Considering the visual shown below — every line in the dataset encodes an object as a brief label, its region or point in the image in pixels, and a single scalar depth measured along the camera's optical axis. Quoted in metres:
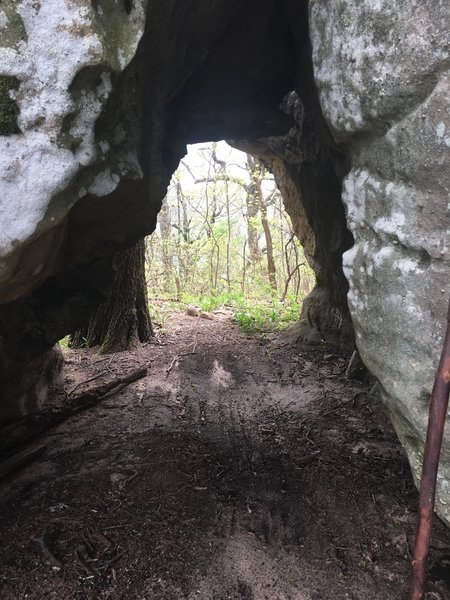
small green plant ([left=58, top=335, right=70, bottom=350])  7.16
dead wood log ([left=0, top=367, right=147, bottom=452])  3.95
